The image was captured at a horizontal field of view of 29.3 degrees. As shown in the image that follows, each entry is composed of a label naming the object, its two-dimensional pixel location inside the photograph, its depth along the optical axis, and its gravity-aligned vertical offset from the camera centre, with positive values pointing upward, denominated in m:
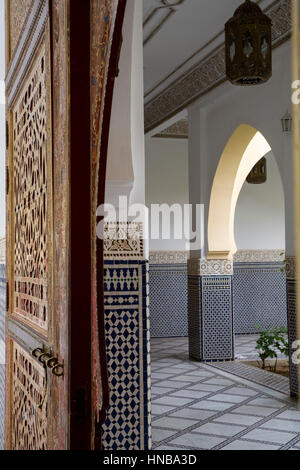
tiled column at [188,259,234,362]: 5.56 -0.64
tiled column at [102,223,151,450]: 2.23 -0.37
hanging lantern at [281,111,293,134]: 3.88 +0.82
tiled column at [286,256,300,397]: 3.94 -0.44
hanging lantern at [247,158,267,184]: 6.84 +0.84
